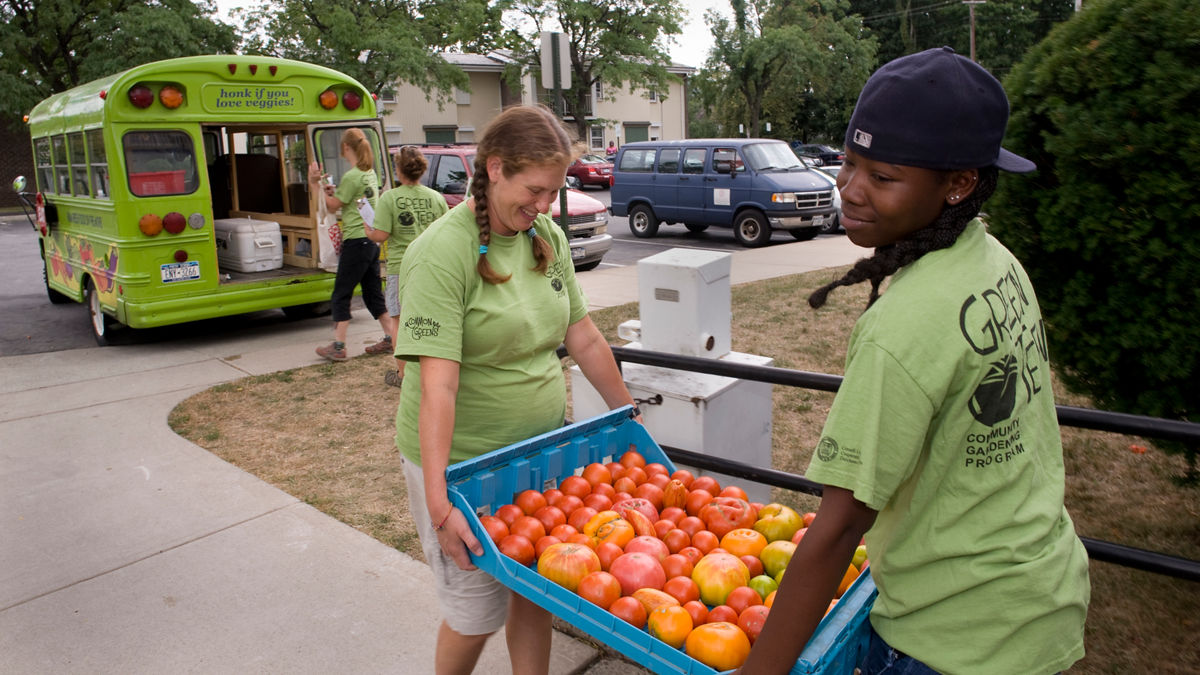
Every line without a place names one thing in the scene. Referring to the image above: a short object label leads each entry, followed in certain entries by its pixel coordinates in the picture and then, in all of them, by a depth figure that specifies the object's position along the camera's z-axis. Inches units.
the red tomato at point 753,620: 73.1
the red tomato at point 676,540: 90.4
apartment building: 1776.6
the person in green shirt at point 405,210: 265.4
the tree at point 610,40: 1723.7
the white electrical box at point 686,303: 152.4
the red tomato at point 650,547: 86.5
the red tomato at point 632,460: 108.3
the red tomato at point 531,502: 95.4
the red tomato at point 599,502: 96.5
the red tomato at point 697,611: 76.5
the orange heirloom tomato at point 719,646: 68.4
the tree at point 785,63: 1975.9
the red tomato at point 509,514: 92.4
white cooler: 364.2
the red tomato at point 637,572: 81.0
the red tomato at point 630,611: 76.2
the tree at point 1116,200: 110.5
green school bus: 309.6
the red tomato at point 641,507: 95.8
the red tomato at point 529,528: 89.1
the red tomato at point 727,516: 93.4
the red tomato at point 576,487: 99.8
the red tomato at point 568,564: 81.3
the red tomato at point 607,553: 85.1
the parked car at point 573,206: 516.7
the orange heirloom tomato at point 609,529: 89.0
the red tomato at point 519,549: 86.3
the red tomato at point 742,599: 78.0
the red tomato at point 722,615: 76.0
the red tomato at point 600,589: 77.9
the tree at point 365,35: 1229.7
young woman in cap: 52.2
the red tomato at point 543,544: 87.5
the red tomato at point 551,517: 92.5
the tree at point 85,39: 1184.2
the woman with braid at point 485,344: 88.4
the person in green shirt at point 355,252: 292.4
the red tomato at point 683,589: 80.1
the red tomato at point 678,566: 84.1
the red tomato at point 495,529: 89.0
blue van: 617.0
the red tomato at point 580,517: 93.1
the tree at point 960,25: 2258.9
